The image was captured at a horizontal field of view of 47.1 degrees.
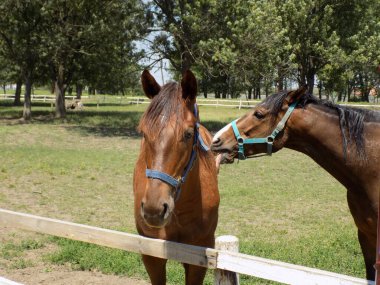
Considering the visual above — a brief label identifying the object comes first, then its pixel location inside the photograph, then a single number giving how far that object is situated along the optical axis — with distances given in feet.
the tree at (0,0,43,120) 70.03
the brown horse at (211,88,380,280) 10.97
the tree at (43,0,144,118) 66.80
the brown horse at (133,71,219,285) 8.11
